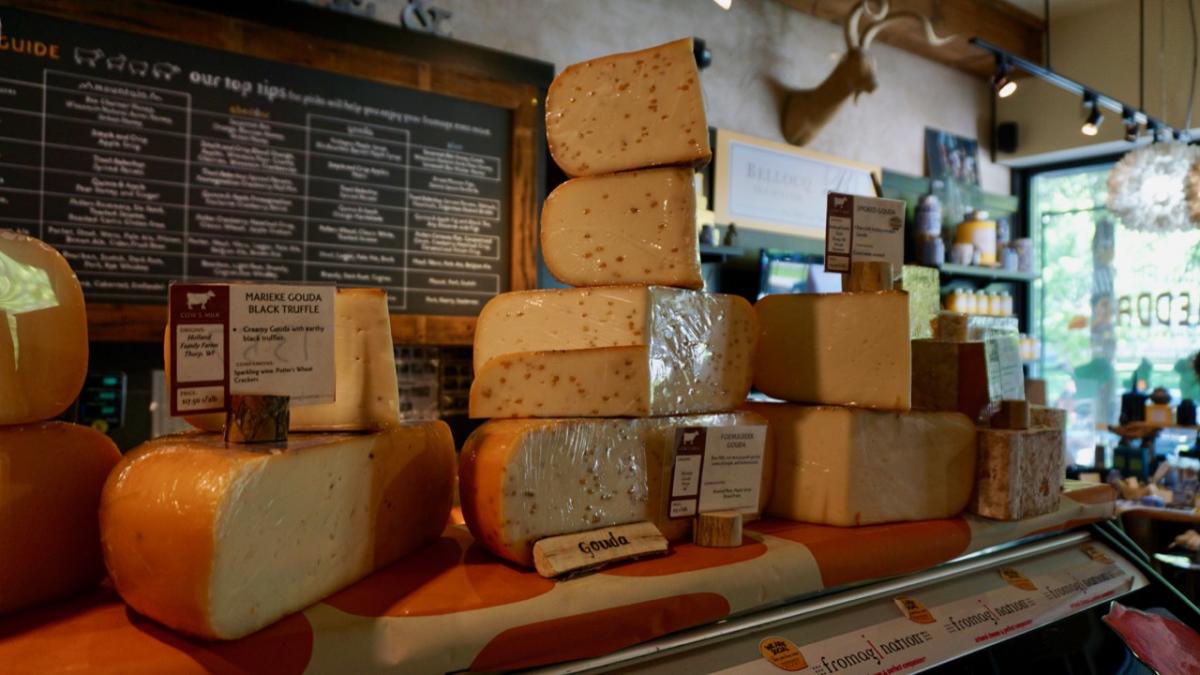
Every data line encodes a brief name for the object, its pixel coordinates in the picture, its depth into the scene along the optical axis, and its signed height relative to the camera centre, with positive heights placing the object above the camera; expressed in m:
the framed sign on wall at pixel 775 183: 4.51 +1.00
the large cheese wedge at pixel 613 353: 1.29 -0.01
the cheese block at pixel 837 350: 1.52 +0.01
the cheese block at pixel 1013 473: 1.62 -0.24
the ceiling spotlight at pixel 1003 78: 4.24 +1.48
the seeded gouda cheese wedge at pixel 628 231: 1.46 +0.22
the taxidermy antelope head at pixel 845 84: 4.45 +1.52
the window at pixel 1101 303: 5.62 +0.42
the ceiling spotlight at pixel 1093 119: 4.74 +1.42
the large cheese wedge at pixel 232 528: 0.81 -0.20
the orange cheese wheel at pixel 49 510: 0.88 -0.19
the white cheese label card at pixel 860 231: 1.65 +0.26
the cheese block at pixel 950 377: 1.75 -0.05
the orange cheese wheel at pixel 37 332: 0.88 +0.01
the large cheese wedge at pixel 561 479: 1.14 -0.20
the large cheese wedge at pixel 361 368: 1.16 -0.03
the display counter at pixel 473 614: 0.82 -0.32
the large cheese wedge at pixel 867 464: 1.50 -0.21
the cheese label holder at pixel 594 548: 1.11 -0.29
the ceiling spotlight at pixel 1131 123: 4.68 +1.41
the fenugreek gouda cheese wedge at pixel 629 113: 1.46 +0.44
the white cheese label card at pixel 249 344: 0.93 +0.00
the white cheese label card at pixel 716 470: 1.35 -0.20
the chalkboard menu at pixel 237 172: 2.61 +0.62
